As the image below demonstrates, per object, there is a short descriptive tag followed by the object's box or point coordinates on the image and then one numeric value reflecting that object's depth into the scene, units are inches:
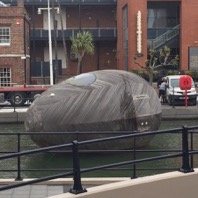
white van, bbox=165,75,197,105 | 1184.8
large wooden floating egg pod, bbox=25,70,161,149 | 542.0
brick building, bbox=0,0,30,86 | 1680.6
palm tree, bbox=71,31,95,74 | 2036.5
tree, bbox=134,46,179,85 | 1708.9
